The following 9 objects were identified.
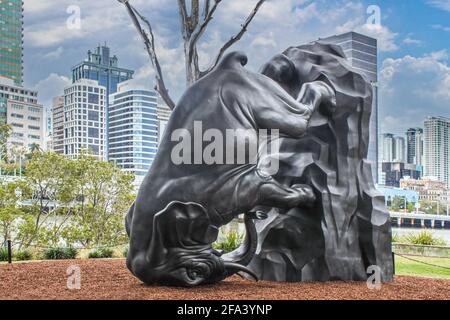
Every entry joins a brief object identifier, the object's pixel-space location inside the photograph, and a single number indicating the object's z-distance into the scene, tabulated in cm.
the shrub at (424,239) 1966
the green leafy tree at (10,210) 1783
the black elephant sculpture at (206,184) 771
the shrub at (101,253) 1496
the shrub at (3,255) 1427
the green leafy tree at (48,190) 1869
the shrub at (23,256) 1491
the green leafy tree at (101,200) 1997
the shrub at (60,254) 1466
